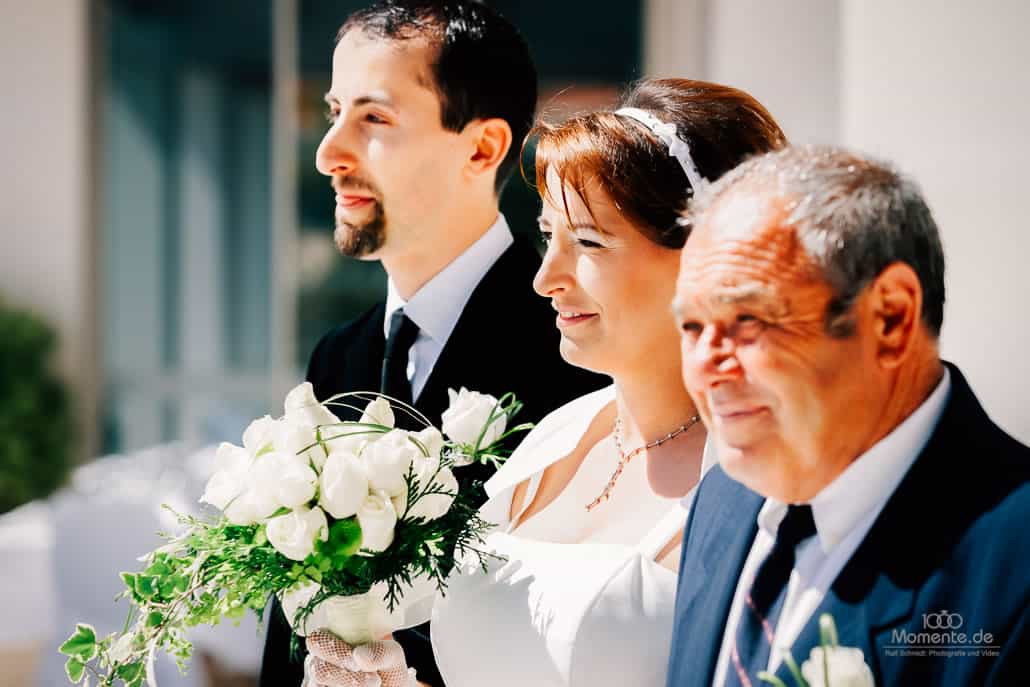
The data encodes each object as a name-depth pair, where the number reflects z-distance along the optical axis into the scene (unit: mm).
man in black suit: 4115
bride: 3831
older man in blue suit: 3484
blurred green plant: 9822
